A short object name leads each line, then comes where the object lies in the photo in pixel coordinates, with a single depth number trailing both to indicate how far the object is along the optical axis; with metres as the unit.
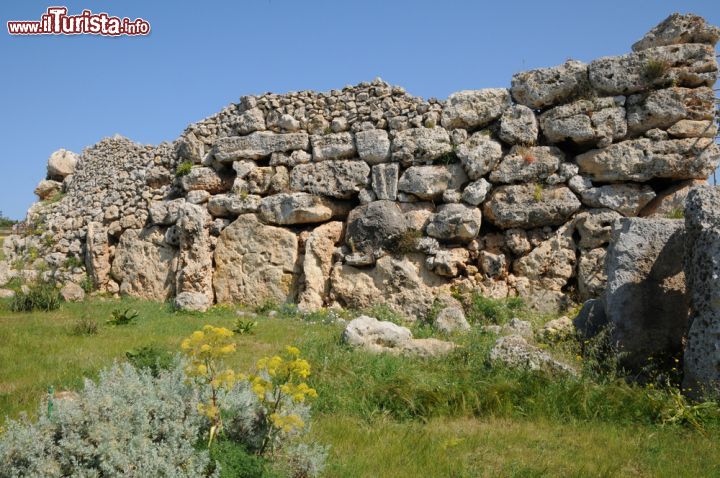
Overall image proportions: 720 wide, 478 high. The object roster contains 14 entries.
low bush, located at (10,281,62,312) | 13.24
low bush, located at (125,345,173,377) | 6.77
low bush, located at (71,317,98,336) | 10.38
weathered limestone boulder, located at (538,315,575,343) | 9.20
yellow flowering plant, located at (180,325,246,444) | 4.04
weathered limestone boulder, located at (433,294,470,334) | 11.12
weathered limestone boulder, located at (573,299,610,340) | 8.77
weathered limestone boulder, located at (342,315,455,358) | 8.84
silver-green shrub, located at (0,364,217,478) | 3.69
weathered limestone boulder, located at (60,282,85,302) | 15.34
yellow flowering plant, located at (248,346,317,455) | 4.06
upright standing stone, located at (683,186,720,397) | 6.27
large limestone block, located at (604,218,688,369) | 7.74
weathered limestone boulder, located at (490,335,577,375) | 7.22
